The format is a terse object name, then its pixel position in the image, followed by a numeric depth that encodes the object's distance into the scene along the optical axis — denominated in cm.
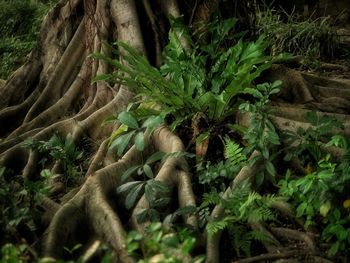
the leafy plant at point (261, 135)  325
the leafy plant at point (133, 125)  343
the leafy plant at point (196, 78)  373
